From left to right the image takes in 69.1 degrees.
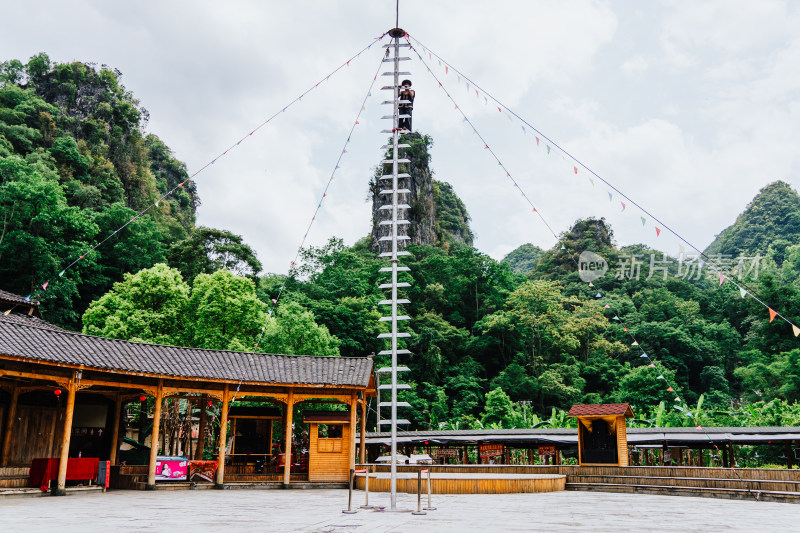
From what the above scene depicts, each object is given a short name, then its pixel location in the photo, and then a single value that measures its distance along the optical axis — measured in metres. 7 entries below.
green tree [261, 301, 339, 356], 32.22
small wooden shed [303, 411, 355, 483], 19.41
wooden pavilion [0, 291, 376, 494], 14.61
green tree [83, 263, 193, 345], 31.11
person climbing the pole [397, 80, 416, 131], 11.77
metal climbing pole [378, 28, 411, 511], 10.63
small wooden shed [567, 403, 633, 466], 19.73
